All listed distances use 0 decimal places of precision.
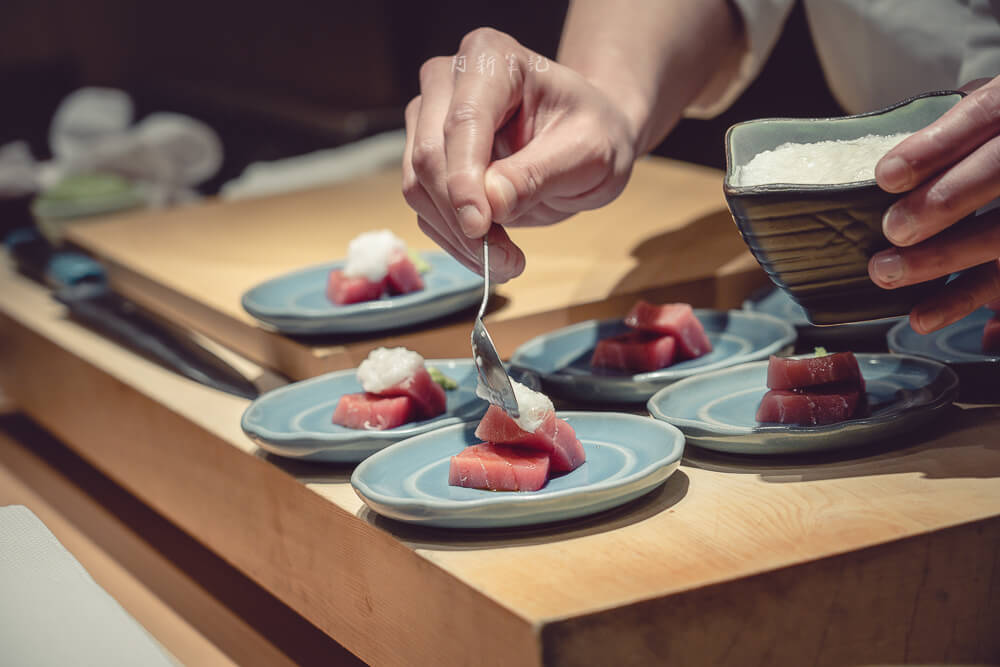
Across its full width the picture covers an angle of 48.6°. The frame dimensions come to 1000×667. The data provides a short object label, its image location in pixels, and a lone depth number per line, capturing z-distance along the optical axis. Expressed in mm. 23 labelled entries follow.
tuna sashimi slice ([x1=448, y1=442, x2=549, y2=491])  1108
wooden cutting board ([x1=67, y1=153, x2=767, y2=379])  1742
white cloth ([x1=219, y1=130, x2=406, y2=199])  3168
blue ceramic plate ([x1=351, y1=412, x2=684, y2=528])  1034
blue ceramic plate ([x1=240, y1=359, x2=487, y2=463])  1258
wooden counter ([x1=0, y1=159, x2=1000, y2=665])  926
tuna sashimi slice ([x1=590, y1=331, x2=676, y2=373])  1439
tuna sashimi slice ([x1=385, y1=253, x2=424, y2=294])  1741
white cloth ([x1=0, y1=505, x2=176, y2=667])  1010
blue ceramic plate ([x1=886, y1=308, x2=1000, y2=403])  1313
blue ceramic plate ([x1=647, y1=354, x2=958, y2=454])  1156
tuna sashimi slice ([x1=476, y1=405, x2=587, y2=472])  1132
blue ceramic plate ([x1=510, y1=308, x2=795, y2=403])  1399
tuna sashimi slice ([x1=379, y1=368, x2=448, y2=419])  1342
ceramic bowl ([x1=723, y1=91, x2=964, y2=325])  1065
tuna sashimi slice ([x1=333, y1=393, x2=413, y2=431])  1328
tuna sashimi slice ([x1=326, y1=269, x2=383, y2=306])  1717
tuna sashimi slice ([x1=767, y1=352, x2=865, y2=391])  1209
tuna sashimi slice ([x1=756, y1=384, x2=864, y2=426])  1188
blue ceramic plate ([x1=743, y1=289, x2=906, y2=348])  1543
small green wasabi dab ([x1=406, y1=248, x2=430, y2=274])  1817
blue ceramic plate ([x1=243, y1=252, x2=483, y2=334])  1625
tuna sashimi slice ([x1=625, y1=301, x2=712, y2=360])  1460
